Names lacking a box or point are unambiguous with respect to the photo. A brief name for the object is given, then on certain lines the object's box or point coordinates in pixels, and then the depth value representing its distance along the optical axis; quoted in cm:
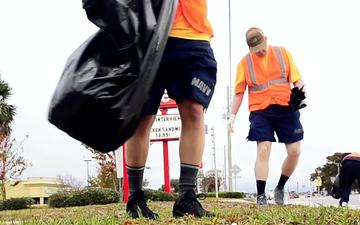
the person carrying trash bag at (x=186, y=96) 367
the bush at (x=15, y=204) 1791
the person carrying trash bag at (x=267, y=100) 660
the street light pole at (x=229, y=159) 4012
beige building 6656
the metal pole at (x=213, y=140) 4691
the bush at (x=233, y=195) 2470
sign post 1564
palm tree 2950
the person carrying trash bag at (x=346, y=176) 768
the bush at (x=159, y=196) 1380
